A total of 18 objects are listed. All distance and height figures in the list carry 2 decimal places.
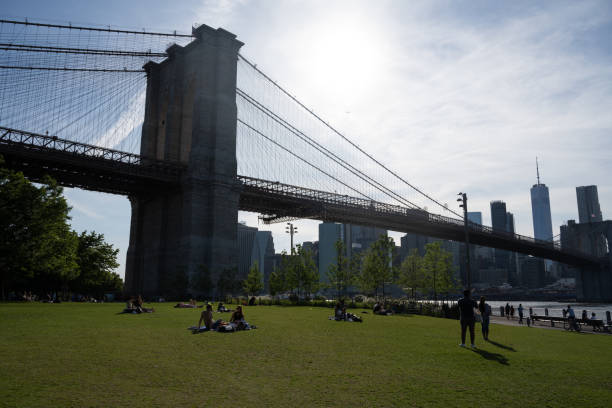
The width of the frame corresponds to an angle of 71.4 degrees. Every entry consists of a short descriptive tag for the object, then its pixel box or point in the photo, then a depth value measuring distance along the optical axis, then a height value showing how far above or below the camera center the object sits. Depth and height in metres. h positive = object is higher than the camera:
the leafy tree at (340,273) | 50.06 +1.04
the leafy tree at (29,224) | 29.94 +4.12
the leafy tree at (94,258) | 48.19 +2.69
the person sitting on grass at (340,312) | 22.50 -1.56
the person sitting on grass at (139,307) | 23.75 -1.41
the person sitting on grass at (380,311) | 30.32 -2.02
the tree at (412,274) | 57.97 +1.17
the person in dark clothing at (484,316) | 15.52 -1.23
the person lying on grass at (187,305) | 31.39 -1.73
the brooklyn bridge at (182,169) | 46.56 +12.39
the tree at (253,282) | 56.47 -0.01
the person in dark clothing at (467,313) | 13.14 -0.94
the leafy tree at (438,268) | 48.11 +1.58
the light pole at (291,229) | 51.91 +6.35
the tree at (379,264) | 46.31 +1.97
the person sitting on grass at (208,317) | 16.17 -1.33
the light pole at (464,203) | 31.30 +5.96
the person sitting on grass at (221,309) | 27.62 -1.73
